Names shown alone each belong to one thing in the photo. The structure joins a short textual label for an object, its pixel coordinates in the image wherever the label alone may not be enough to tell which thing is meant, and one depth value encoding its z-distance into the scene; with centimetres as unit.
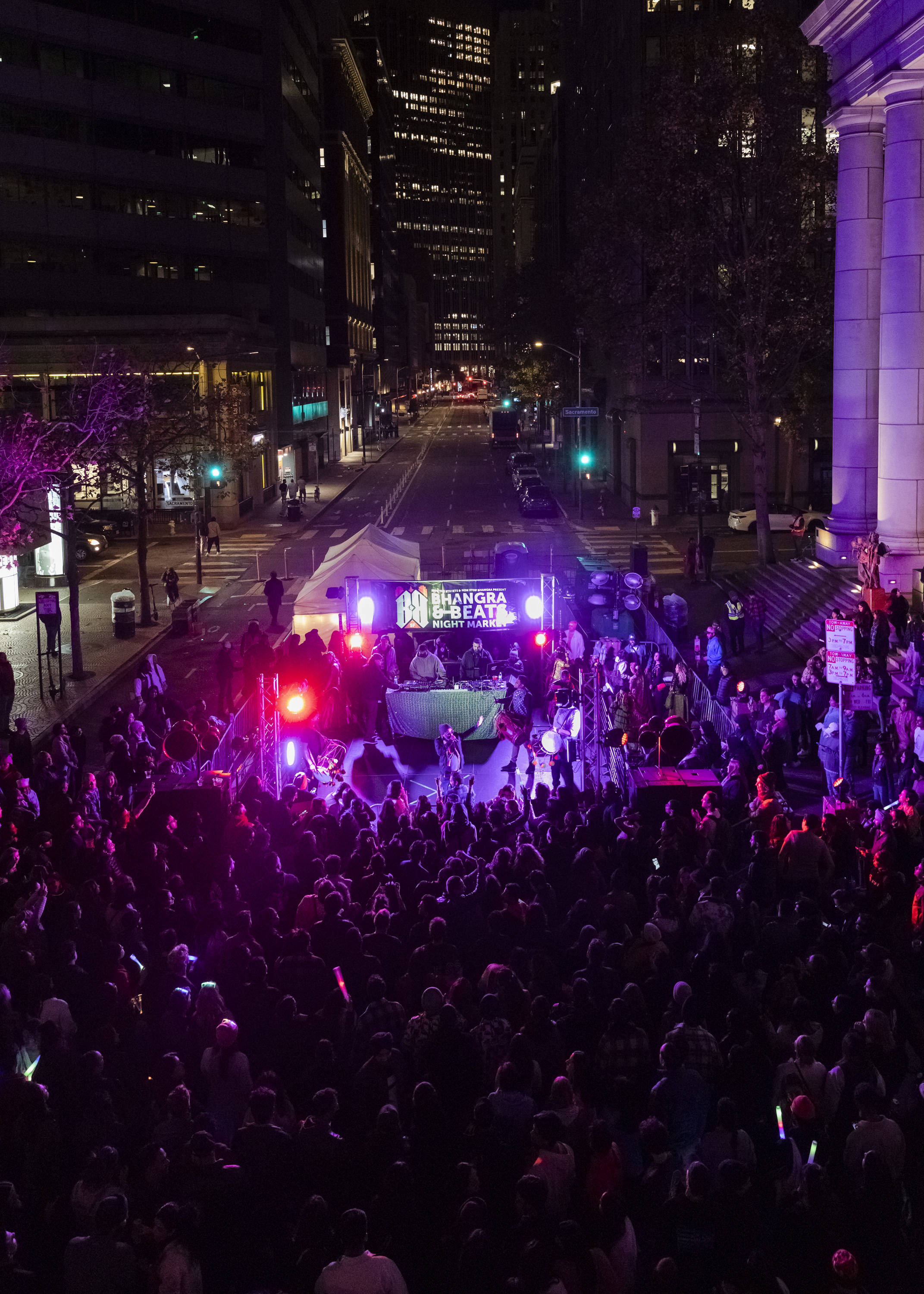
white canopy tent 2789
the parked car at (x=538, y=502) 5991
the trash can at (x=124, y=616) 3434
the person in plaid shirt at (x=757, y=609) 3000
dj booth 2202
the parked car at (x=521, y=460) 7444
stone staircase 3131
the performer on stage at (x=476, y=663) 2398
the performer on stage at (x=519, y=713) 2034
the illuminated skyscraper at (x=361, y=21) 17388
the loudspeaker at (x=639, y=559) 3681
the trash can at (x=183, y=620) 3494
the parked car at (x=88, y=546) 4878
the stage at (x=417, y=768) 2061
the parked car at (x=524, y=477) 6410
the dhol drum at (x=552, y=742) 2009
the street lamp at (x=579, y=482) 6000
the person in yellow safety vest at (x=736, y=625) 2947
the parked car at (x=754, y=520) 4950
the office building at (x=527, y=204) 17725
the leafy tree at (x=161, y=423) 3784
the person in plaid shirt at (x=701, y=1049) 838
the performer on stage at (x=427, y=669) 2295
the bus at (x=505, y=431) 10681
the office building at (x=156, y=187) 6303
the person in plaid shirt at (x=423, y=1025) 880
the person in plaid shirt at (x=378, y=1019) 897
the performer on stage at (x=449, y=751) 2047
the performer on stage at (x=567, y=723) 2031
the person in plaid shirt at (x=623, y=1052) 854
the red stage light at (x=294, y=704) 2095
